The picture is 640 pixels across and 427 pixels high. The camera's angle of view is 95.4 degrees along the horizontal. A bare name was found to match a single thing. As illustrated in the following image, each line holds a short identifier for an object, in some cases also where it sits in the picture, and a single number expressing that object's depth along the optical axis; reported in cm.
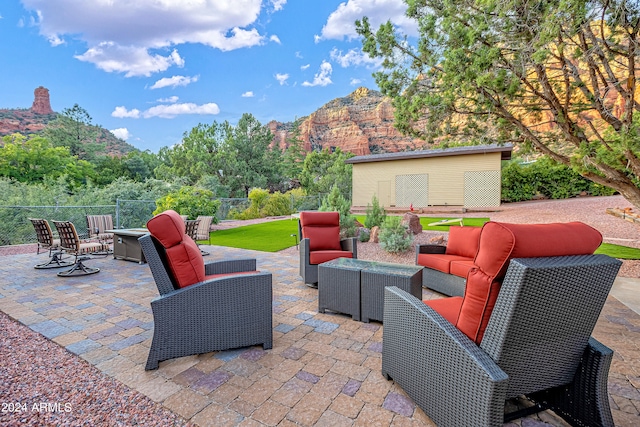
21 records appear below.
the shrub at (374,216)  812
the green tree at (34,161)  1928
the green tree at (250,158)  2167
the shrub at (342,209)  743
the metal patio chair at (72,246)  473
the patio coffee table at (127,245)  546
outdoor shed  1526
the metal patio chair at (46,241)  509
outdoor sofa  341
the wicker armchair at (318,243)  396
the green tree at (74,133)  2514
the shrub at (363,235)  768
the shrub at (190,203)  945
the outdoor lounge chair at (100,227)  630
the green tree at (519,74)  375
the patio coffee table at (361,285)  280
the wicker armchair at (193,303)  211
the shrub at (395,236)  623
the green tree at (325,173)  1973
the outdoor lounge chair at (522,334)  121
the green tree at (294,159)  3109
